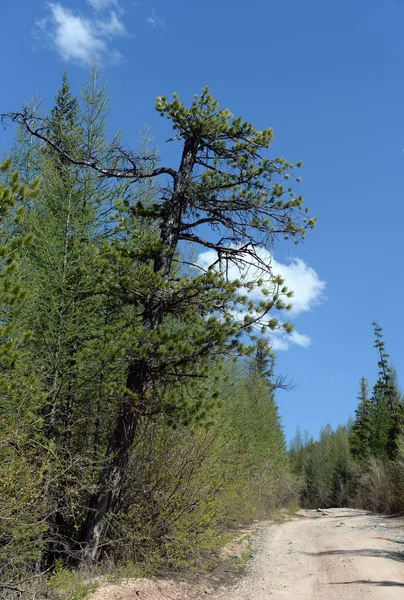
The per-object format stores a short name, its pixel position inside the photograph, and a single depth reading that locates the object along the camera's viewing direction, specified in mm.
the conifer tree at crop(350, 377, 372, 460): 50375
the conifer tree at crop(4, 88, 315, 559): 9062
